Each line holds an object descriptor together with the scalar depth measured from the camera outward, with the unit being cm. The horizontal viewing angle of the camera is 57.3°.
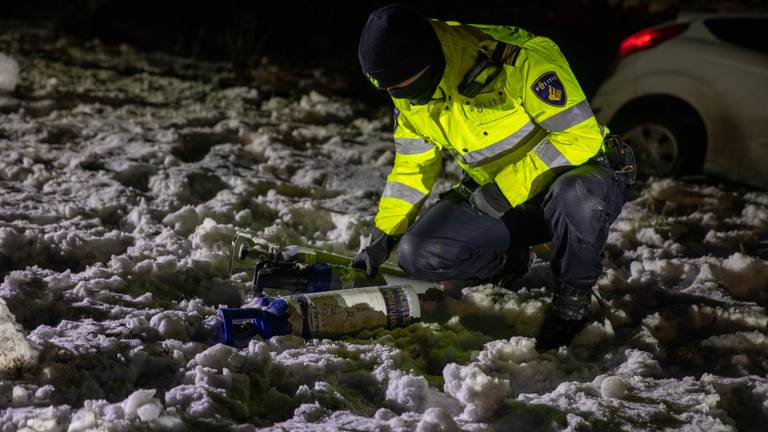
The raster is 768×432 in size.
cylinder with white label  271
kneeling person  268
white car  468
